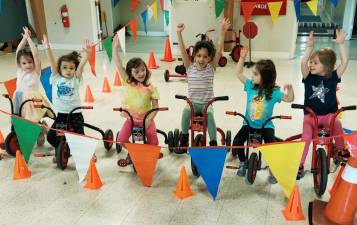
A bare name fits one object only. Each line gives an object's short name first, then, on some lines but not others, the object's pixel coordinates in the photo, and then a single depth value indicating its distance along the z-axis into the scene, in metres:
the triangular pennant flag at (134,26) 5.65
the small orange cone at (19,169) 3.12
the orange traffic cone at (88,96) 5.10
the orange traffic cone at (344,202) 2.32
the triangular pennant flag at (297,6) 5.63
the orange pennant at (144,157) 2.59
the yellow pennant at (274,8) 6.70
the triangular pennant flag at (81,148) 2.64
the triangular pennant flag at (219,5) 7.17
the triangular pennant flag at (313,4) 5.39
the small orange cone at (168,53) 7.50
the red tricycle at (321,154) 2.62
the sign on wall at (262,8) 7.19
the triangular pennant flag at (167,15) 7.73
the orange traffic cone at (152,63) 6.96
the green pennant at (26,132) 2.81
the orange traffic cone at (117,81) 5.89
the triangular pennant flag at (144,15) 5.93
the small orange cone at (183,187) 2.83
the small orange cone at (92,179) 2.97
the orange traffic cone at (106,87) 5.53
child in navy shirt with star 2.84
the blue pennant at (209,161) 2.48
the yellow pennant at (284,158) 2.33
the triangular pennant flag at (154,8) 5.86
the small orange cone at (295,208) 2.54
